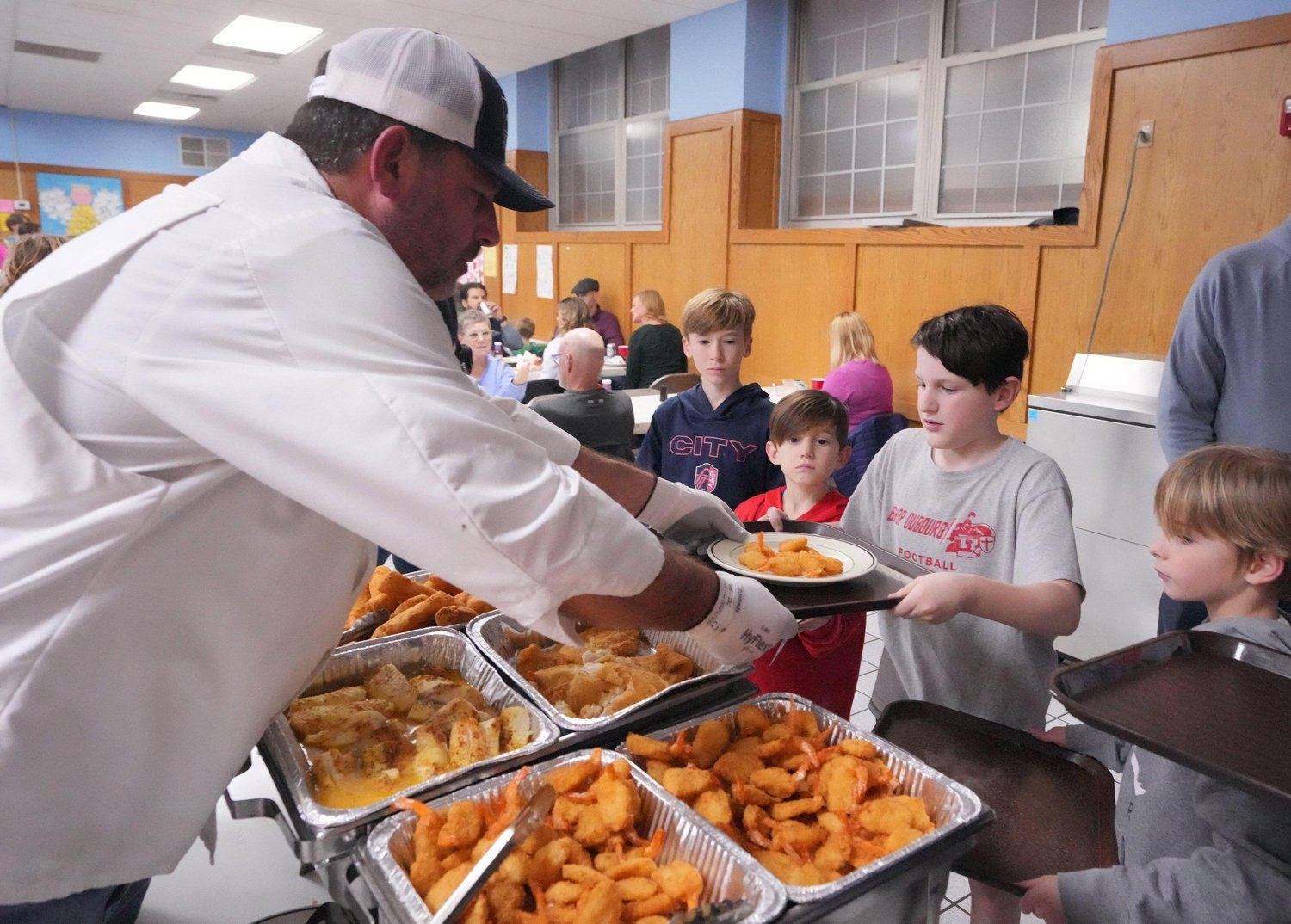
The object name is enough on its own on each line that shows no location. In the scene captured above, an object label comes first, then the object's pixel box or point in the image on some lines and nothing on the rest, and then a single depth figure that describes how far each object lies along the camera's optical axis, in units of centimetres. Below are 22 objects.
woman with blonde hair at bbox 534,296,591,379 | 579
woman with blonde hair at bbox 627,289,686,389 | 568
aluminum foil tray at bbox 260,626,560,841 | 104
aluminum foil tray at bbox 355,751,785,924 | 90
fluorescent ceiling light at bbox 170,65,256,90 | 809
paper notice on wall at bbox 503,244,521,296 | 864
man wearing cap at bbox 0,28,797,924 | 88
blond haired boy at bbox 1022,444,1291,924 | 100
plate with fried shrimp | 144
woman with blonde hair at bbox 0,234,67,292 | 343
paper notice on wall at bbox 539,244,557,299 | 812
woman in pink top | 408
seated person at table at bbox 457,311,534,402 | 450
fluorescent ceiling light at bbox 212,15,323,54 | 650
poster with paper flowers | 1097
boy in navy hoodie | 260
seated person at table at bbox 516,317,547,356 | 711
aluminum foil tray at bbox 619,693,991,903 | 92
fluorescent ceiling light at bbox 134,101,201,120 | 1003
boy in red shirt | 192
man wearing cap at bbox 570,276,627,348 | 688
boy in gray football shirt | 164
